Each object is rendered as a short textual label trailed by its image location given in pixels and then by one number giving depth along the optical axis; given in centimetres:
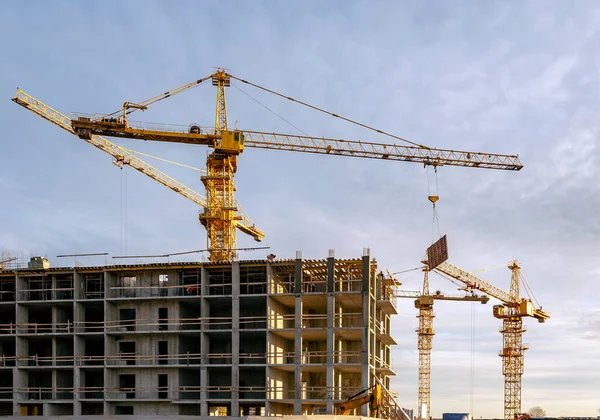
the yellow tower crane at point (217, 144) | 10650
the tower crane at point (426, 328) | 14925
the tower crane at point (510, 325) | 14538
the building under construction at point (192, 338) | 7625
